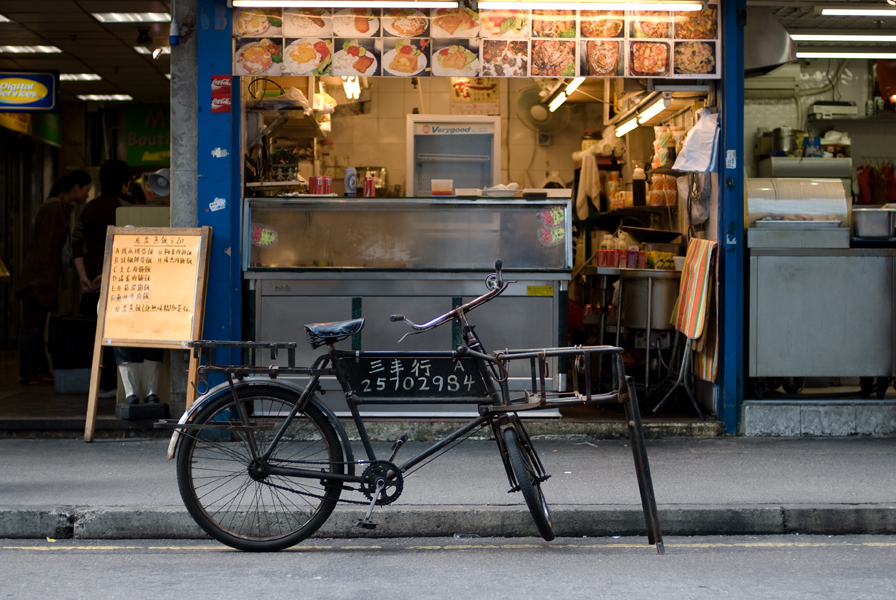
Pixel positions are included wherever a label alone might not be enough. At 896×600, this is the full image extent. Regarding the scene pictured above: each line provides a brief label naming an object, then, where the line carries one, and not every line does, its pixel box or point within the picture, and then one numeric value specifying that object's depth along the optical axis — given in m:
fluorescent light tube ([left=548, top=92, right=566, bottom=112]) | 10.51
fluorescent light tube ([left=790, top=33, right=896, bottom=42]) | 9.55
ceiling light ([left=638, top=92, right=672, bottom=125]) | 7.65
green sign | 16.25
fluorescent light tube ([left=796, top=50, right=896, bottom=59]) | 10.09
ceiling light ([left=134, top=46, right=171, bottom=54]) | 11.70
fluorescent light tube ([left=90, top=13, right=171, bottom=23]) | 10.15
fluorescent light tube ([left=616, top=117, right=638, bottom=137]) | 9.87
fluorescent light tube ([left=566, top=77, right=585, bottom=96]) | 9.13
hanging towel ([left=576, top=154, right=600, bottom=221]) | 11.06
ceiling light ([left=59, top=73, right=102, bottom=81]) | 13.68
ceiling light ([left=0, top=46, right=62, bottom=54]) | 11.87
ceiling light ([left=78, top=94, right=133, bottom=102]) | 15.42
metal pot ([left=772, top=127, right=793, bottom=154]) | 9.84
